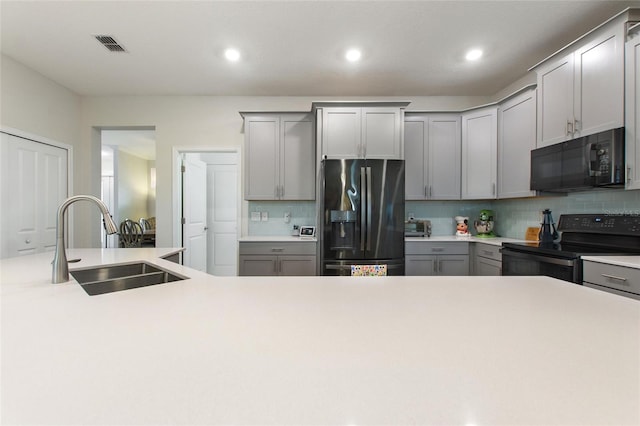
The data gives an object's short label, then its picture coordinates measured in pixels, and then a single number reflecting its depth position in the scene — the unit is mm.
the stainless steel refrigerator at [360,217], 2992
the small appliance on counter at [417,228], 3578
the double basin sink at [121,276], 1452
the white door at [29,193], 2900
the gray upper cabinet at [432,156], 3545
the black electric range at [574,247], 2062
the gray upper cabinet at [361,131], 3299
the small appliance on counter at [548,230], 2773
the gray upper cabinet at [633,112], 1885
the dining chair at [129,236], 5648
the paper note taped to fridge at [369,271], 1718
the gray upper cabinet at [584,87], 2012
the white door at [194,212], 4008
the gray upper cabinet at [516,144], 2877
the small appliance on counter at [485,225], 3596
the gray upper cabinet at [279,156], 3553
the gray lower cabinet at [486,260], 2882
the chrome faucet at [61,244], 1222
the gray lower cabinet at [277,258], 3244
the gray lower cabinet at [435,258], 3252
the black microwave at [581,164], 1984
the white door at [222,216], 4934
